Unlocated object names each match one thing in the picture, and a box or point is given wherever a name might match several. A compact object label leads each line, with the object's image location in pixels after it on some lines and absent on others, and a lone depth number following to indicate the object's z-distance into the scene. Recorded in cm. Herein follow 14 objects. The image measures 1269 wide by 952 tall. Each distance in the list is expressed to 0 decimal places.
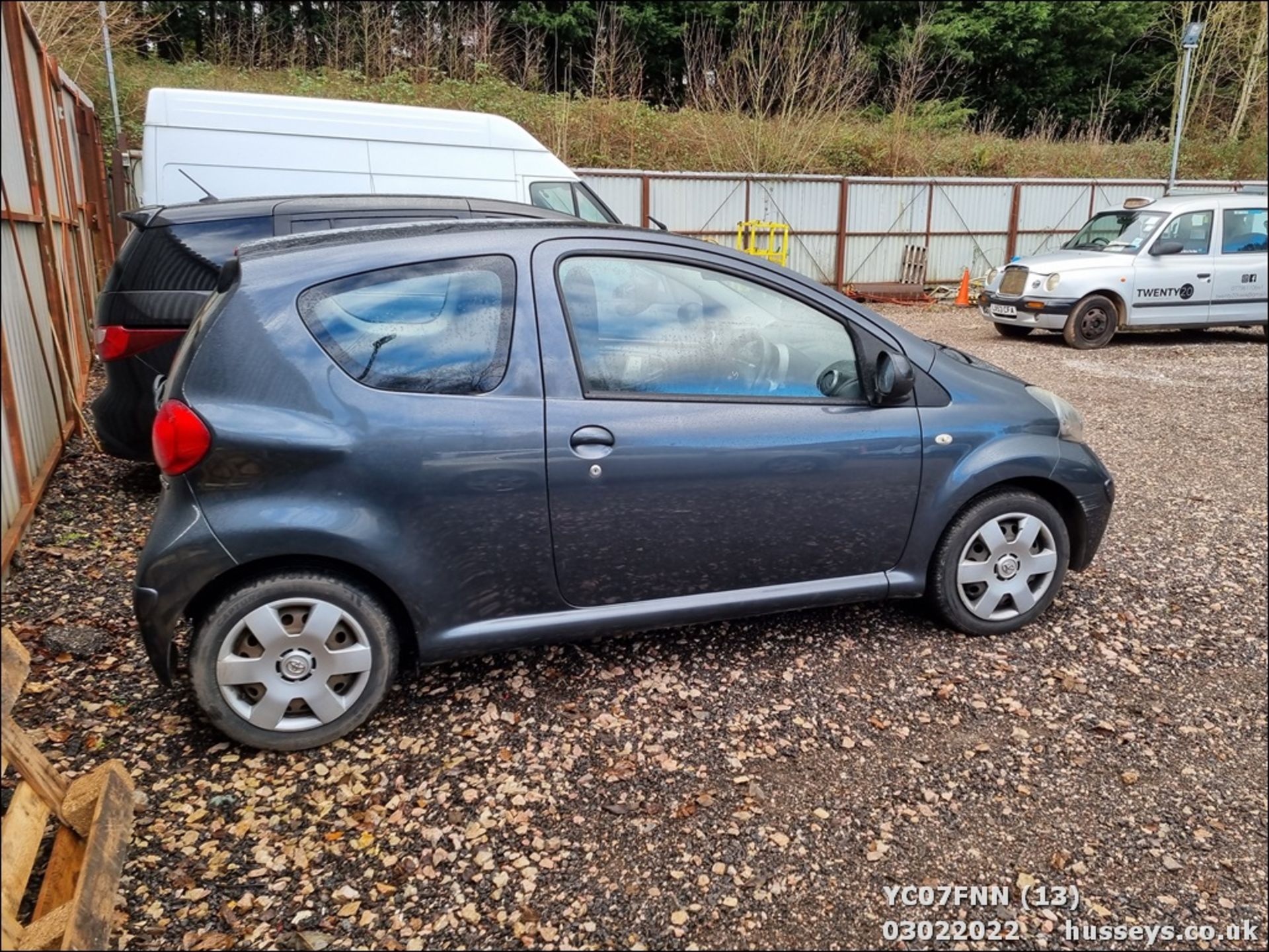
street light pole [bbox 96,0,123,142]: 1419
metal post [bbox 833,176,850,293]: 1883
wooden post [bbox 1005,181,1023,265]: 2042
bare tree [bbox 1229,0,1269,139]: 2423
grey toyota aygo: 282
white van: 857
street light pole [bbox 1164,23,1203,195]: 1822
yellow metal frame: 1789
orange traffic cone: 1850
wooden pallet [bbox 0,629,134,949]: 195
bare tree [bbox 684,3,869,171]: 2058
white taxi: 1195
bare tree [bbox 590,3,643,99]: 2250
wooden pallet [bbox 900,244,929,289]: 1945
